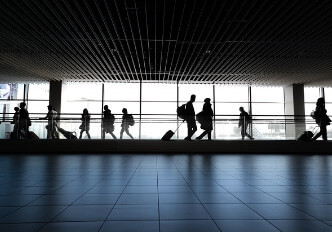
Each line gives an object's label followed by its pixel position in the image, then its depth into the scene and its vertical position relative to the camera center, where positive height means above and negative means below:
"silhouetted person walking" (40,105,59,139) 11.26 +0.06
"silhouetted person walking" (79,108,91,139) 11.41 +0.20
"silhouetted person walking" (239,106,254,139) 11.63 +0.34
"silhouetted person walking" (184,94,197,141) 11.20 +0.39
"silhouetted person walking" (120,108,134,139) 11.40 +0.25
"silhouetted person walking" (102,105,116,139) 11.39 +0.16
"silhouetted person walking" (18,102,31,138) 11.26 +0.14
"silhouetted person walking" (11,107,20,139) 11.23 +0.03
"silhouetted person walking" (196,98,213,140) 11.24 +0.47
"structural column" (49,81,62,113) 17.22 +2.10
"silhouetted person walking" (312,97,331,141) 11.45 +0.48
